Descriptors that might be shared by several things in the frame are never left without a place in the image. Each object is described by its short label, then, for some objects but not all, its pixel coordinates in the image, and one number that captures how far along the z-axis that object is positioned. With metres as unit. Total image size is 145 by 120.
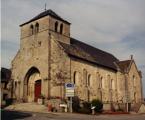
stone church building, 24.33
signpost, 17.87
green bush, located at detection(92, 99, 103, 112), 23.78
